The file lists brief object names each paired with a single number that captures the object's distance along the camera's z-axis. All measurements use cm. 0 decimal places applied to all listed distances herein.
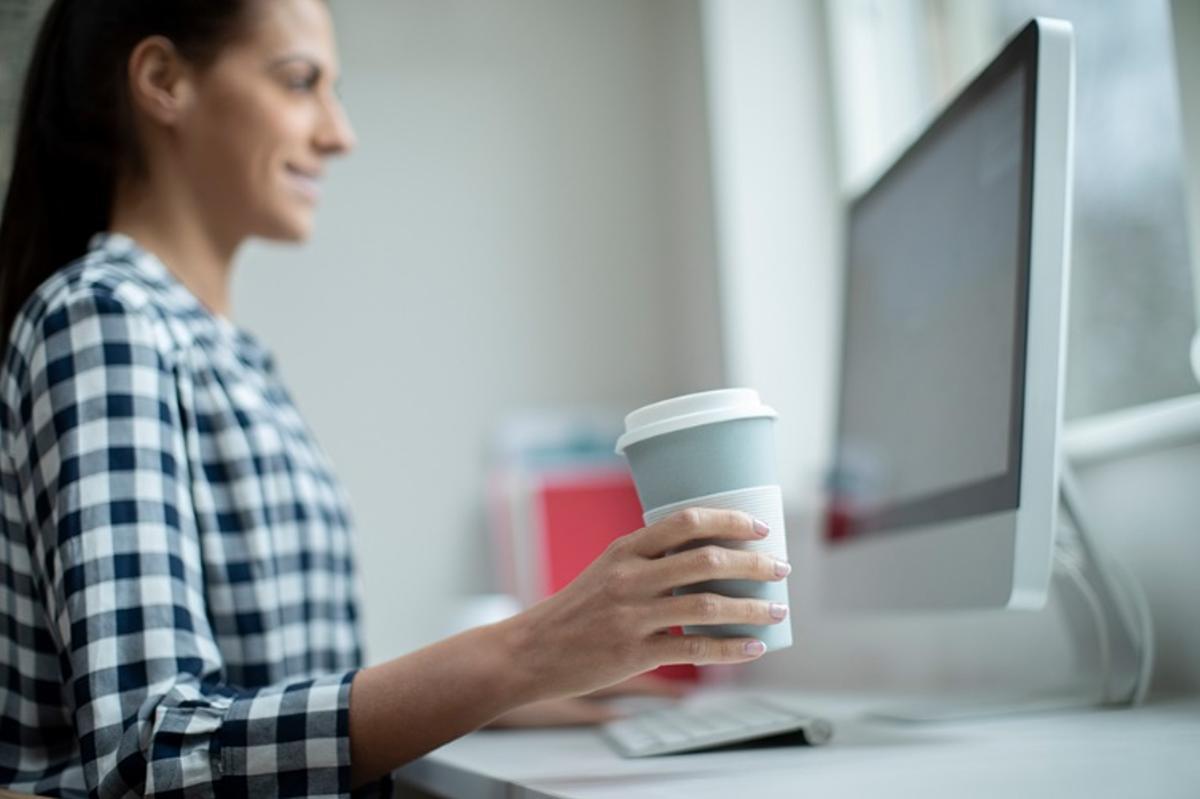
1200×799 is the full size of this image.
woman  82
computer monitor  96
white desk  74
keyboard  97
